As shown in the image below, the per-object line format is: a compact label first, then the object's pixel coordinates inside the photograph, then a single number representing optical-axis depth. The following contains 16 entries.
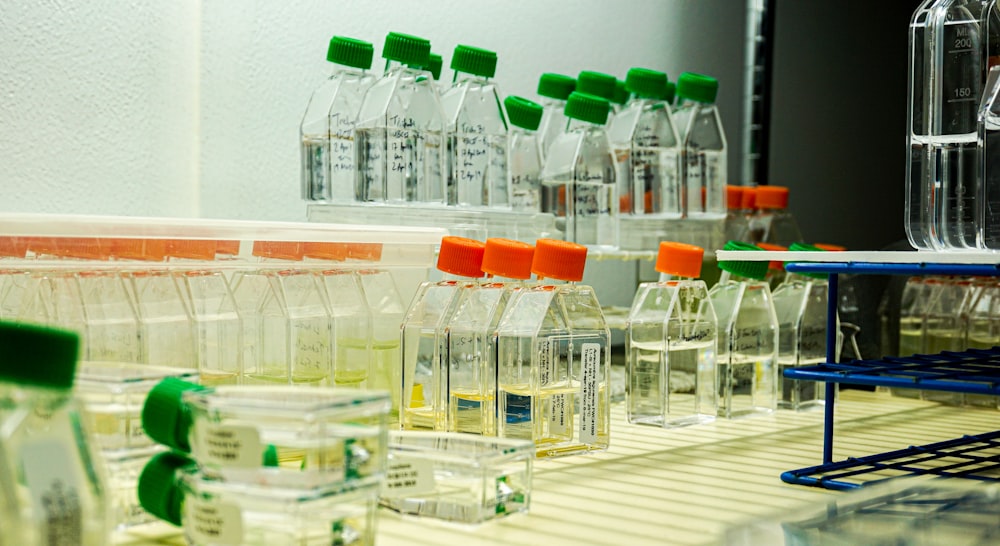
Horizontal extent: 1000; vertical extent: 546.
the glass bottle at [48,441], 0.58
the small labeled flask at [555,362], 1.18
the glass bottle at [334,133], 1.49
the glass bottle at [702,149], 1.80
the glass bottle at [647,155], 1.78
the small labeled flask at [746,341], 1.53
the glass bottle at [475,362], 1.20
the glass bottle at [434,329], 1.22
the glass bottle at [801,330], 1.63
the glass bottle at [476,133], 1.54
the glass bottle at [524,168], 1.67
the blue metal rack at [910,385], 0.97
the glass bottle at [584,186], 1.66
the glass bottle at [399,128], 1.47
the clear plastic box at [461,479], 0.90
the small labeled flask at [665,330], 1.44
